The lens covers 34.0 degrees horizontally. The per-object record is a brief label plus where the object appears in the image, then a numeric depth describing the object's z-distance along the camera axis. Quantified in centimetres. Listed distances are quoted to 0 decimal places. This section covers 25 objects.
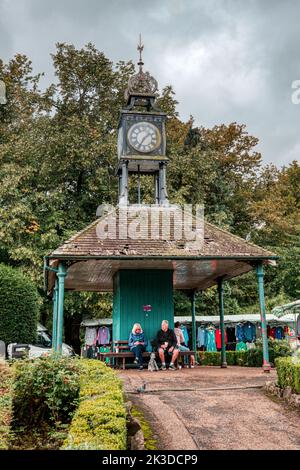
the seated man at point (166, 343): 1430
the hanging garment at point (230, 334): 2748
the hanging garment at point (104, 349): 2489
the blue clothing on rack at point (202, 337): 2612
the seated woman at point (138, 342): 1473
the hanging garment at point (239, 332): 2606
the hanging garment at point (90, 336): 2642
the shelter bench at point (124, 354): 1441
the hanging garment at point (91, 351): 2538
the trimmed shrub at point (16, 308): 2145
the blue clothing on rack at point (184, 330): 2318
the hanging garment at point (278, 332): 2633
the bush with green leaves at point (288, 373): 838
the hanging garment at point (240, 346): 2566
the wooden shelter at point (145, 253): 1362
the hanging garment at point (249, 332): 2603
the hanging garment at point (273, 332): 2645
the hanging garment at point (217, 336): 2615
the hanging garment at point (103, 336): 2564
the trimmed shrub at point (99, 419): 483
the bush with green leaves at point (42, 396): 762
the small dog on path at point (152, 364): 1408
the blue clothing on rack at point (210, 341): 2572
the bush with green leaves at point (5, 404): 634
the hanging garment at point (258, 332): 2627
